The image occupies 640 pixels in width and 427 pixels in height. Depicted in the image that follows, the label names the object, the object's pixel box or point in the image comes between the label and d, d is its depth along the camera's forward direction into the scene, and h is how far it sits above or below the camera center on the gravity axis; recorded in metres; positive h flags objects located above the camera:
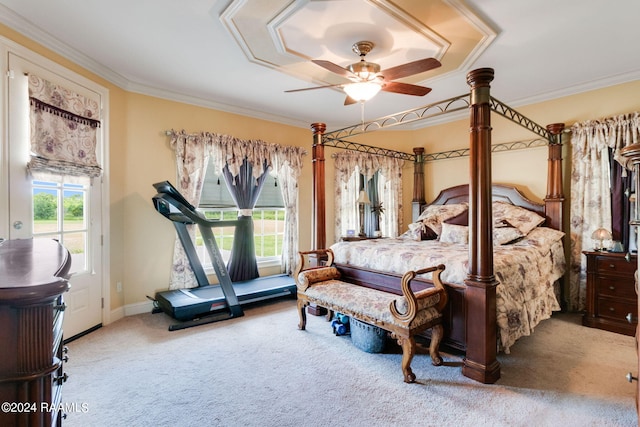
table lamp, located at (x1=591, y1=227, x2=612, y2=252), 3.19 -0.27
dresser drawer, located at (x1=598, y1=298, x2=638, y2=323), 3.02 -0.99
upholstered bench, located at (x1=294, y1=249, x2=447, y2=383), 2.25 -0.77
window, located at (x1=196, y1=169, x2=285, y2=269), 4.29 -0.02
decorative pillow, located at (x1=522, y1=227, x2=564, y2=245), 3.45 -0.29
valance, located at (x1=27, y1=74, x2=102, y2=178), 2.59 +0.80
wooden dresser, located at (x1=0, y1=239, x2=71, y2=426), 0.65 -0.29
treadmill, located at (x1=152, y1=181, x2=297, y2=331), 3.27 -0.95
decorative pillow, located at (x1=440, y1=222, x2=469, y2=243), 3.82 -0.28
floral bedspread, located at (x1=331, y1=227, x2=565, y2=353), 2.47 -0.51
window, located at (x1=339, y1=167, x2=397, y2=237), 5.45 +0.11
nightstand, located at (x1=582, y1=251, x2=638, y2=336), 3.01 -0.84
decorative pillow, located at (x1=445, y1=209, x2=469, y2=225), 4.22 -0.10
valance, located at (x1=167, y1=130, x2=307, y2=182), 3.99 +0.91
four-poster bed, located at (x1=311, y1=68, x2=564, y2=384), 2.24 -0.46
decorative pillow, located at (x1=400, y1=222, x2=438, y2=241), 4.21 -0.29
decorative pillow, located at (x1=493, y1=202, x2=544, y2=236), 3.70 -0.08
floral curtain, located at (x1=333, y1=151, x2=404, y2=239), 5.34 +0.48
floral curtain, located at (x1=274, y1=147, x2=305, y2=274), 4.82 +0.24
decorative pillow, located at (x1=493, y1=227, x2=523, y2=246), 3.45 -0.28
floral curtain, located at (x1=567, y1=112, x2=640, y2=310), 3.38 +0.33
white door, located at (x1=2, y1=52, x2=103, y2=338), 2.47 +0.07
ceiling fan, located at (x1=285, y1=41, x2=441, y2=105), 2.43 +1.12
